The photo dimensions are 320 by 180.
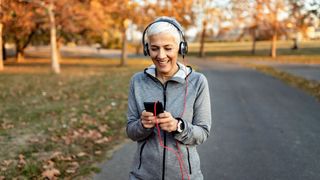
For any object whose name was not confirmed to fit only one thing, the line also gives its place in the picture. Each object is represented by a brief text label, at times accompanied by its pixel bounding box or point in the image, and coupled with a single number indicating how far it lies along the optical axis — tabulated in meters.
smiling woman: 2.27
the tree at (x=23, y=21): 18.08
